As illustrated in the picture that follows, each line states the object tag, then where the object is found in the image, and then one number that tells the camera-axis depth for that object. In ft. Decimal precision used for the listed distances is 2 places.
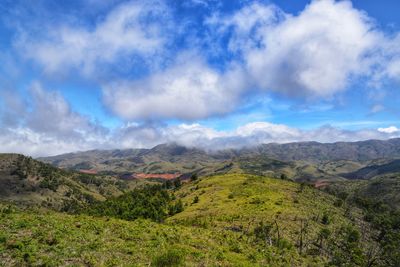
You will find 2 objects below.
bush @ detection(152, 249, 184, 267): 82.89
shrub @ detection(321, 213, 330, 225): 241.55
